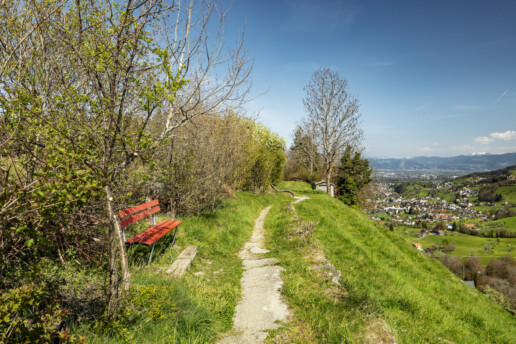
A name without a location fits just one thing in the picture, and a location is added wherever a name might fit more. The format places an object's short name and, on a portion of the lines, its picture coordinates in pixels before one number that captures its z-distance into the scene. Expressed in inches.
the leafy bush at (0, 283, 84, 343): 71.2
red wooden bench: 191.8
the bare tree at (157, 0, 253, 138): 152.2
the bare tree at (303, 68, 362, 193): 801.6
